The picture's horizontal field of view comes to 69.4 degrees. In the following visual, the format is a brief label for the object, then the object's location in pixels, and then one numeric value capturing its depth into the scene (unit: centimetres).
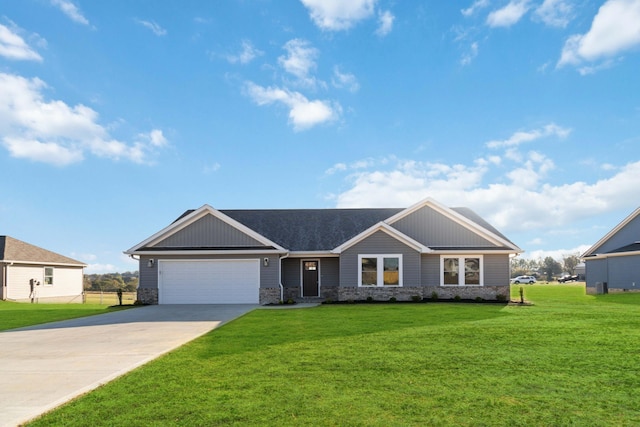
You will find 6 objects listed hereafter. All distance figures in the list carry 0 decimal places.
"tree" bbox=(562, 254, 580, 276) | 7961
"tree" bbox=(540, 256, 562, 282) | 7825
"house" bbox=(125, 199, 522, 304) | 2223
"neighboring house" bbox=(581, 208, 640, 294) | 2950
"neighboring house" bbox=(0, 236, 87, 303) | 3022
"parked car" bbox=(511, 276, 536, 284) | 6057
